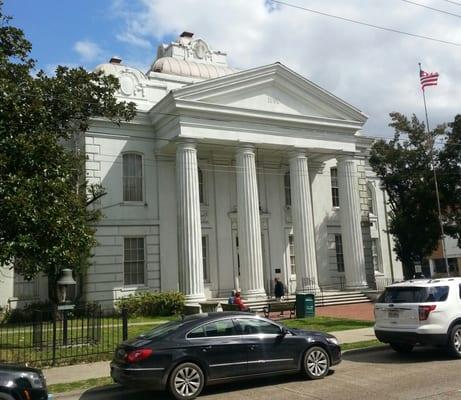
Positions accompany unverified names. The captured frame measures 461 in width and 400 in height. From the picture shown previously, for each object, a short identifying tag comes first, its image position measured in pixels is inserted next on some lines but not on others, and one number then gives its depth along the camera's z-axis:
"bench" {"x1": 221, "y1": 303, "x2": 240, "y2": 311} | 20.33
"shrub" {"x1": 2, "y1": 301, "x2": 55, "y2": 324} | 23.12
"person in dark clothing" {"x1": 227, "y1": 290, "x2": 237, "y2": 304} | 22.10
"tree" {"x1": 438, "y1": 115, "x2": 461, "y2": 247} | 33.53
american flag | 27.09
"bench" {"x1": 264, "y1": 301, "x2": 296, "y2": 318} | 21.25
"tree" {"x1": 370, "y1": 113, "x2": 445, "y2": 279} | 34.47
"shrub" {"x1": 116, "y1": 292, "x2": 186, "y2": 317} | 24.83
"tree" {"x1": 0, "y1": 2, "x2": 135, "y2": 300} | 12.48
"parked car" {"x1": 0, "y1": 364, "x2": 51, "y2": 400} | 6.54
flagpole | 31.90
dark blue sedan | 8.80
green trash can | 21.27
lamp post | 16.92
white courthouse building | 26.31
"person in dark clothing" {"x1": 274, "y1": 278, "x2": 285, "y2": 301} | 27.75
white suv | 11.41
